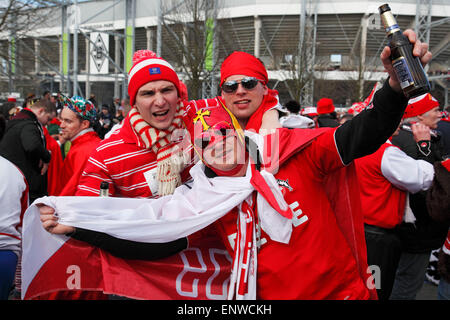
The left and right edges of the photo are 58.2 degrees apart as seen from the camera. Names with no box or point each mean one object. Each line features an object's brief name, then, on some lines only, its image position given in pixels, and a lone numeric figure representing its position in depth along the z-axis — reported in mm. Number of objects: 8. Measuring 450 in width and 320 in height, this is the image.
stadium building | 13234
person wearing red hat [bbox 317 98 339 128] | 8297
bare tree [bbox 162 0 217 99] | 12492
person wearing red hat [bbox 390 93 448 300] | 3547
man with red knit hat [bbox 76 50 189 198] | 2643
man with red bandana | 2020
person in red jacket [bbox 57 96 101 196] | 4164
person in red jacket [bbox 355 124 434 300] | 3359
